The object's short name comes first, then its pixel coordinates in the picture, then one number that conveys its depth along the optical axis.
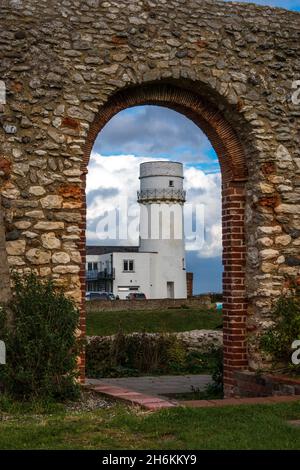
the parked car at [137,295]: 49.34
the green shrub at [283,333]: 8.86
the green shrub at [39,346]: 7.26
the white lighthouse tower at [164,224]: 44.31
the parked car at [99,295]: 45.30
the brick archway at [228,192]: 9.43
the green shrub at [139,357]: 12.85
